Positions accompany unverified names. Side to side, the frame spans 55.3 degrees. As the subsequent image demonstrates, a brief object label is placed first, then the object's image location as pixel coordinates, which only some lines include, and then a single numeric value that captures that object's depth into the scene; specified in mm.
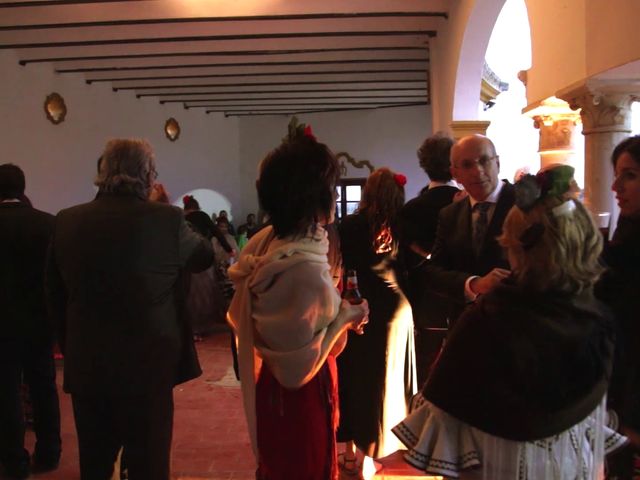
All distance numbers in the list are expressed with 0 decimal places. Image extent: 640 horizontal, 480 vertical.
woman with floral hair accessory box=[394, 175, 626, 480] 1352
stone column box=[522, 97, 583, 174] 3934
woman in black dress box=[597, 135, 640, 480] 1674
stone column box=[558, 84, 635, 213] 2873
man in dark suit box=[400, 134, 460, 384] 2836
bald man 2299
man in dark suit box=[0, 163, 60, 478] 2904
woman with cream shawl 1672
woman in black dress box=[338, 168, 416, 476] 2779
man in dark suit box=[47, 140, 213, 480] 2119
